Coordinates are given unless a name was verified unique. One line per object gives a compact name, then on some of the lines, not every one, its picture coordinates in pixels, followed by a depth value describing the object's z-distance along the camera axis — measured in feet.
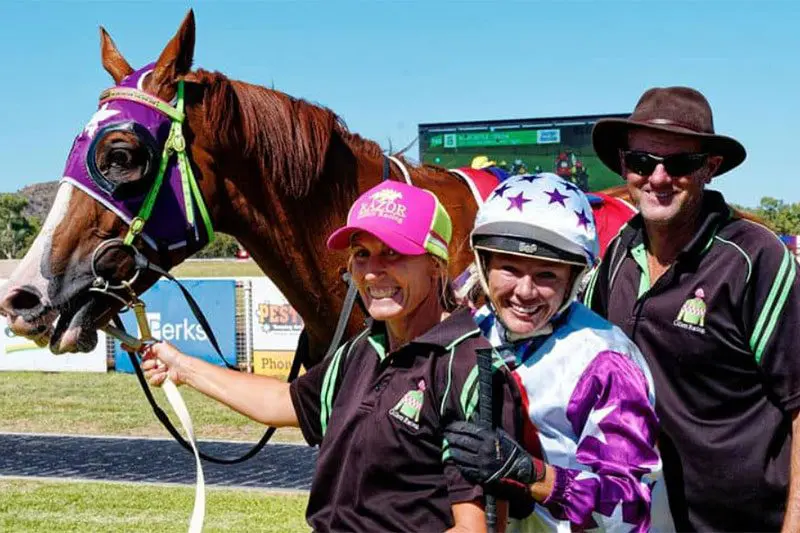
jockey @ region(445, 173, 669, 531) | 6.93
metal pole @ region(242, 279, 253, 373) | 49.19
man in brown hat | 9.36
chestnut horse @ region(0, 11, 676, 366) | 11.45
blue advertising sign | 49.55
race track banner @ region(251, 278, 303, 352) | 48.73
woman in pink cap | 7.43
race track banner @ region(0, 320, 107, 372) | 52.80
